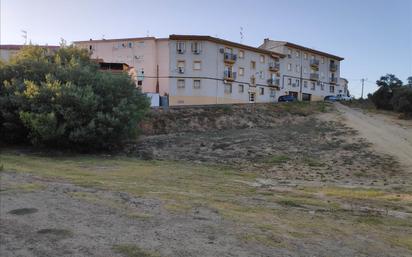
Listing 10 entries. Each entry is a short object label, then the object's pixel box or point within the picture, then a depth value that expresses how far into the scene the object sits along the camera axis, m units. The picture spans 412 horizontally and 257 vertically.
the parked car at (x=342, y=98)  82.75
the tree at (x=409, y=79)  75.76
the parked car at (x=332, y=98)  82.56
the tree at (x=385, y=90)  72.94
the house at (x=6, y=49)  72.06
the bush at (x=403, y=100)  60.09
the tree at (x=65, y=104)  29.73
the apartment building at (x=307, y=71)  89.19
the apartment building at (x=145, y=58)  69.81
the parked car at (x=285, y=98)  77.06
